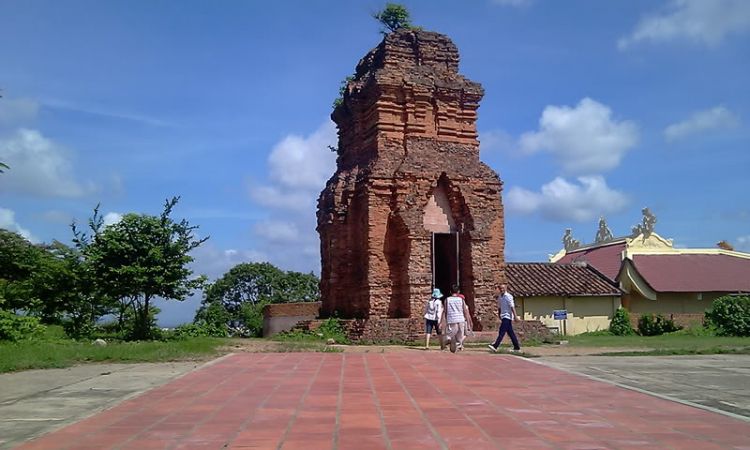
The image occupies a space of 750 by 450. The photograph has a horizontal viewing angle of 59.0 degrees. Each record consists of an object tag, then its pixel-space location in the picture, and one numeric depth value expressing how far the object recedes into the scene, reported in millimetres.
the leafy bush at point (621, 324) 23250
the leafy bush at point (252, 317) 29486
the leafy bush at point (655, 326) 23062
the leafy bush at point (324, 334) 17641
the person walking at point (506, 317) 12273
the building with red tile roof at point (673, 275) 26125
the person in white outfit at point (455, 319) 12570
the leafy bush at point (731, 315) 20281
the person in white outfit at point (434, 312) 14055
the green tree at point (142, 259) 15969
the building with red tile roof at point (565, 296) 23234
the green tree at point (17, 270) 17878
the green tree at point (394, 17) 24531
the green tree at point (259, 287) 38250
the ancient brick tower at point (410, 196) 18031
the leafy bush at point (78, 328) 17141
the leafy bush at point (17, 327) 14516
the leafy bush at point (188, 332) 16812
